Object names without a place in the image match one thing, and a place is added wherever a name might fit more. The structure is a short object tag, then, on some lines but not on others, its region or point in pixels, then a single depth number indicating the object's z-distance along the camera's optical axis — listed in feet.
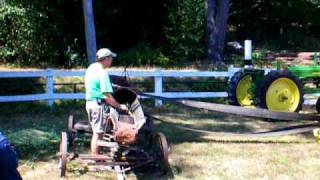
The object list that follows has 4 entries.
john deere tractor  41.50
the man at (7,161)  13.24
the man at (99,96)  28.43
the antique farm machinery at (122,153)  27.53
